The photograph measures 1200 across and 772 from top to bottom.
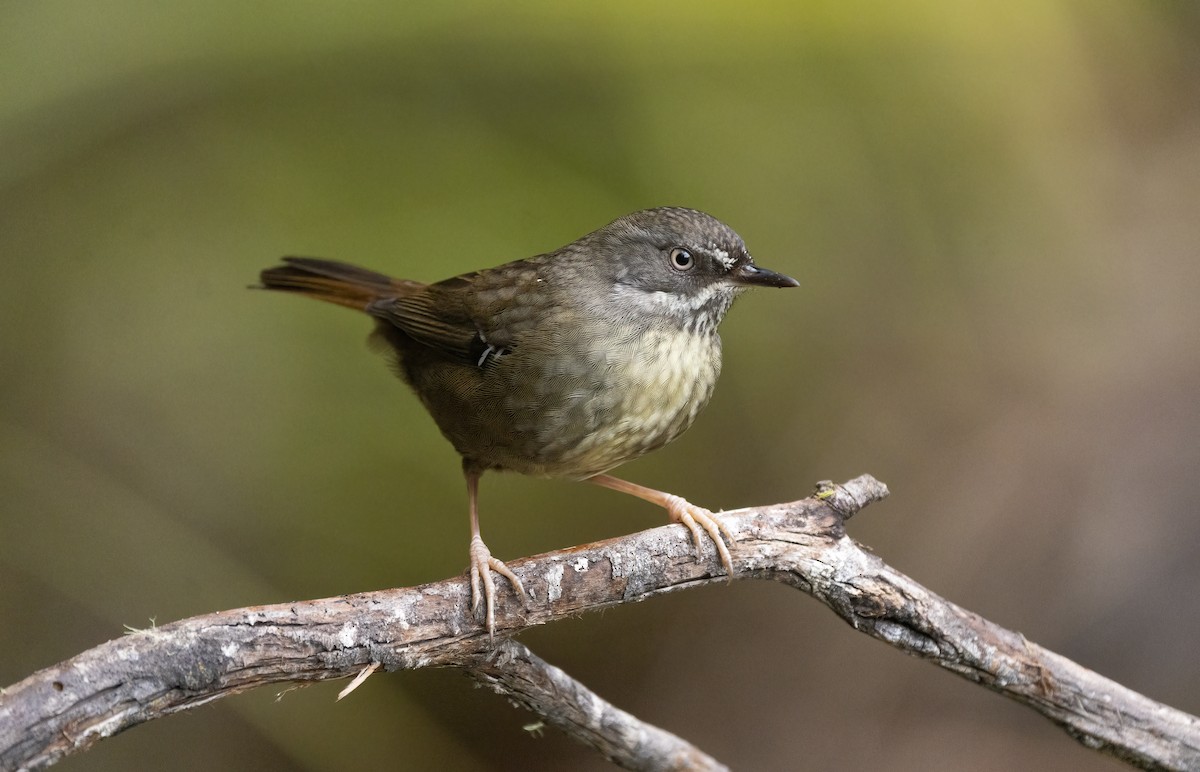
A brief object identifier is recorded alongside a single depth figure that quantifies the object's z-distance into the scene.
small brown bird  7.43
